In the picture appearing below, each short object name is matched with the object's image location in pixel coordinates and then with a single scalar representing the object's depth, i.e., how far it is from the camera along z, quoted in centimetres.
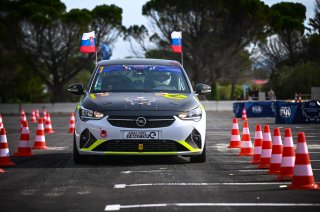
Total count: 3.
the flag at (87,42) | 2599
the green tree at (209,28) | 6794
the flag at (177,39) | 2798
